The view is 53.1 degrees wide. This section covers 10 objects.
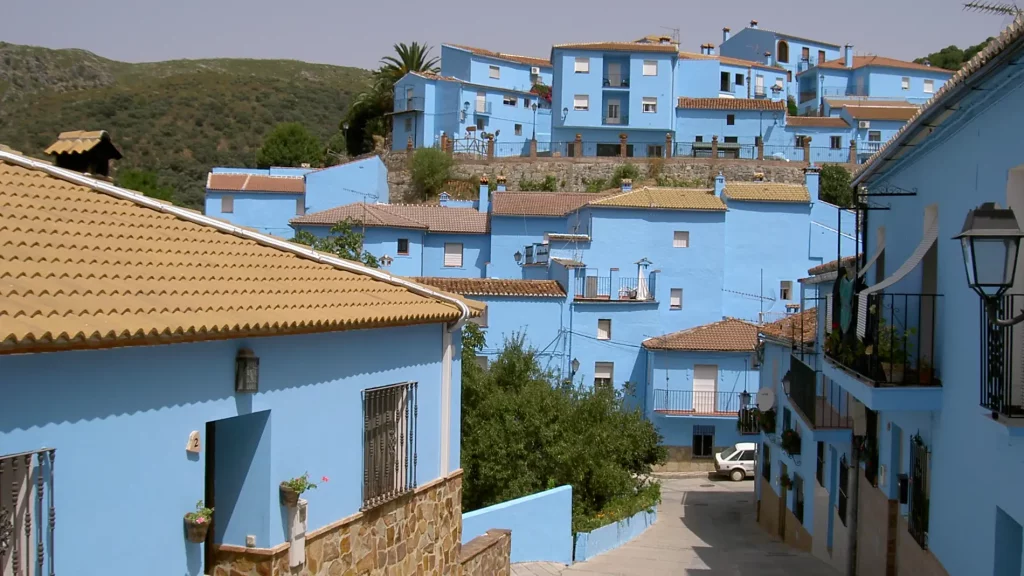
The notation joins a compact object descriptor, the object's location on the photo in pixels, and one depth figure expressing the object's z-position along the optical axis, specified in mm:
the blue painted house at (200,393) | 6363
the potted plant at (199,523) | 7582
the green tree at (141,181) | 38062
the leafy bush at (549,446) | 21766
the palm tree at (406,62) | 65312
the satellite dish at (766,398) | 24281
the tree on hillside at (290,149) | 63719
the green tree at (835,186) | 51212
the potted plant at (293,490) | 8492
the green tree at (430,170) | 54219
